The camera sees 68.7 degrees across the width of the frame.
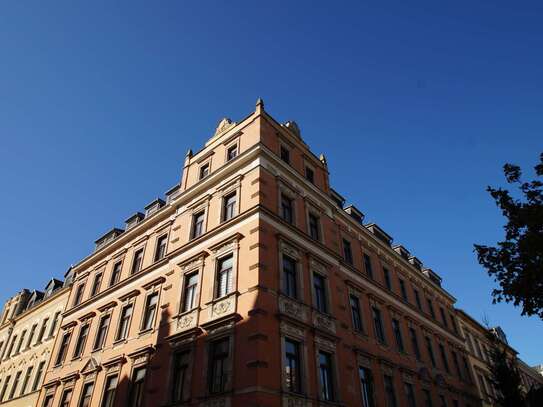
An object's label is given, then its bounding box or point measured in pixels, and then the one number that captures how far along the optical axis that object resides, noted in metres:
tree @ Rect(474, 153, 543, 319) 15.38
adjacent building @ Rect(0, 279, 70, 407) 28.41
